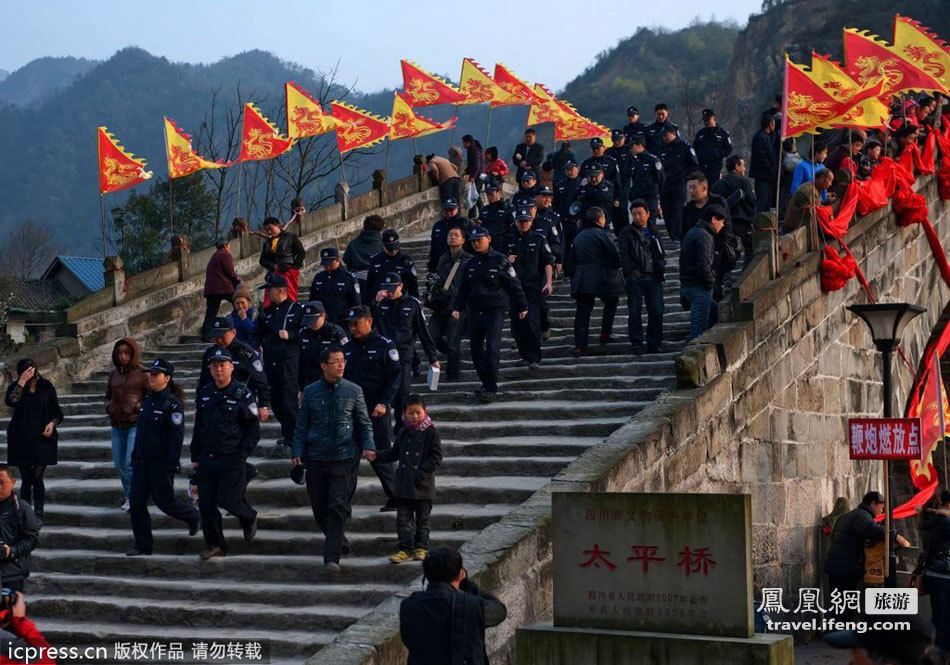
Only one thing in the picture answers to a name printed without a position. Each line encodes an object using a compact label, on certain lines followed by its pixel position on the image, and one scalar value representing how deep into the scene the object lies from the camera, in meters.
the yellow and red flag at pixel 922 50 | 17.92
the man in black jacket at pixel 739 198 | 16.53
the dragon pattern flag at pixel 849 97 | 14.75
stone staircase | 9.91
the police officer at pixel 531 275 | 14.34
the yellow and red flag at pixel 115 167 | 18.46
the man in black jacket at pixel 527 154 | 22.95
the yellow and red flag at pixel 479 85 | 23.33
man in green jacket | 10.17
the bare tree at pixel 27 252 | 65.44
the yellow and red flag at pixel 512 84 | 23.55
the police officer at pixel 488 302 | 13.39
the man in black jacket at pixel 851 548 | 12.60
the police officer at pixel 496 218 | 16.31
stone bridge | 9.73
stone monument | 6.51
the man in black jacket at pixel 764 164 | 19.28
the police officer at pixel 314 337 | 12.21
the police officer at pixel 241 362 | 12.00
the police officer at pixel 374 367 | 11.45
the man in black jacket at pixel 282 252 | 17.23
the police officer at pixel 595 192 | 17.59
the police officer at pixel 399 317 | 13.15
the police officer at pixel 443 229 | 16.22
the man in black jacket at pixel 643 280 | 14.28
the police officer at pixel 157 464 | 11.07
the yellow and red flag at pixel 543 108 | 24.05
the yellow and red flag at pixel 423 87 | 23.62
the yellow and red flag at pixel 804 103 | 14.79
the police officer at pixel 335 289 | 14.23
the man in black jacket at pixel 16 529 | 9.20
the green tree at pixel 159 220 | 40.75
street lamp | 12.66
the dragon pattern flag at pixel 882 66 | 16.56
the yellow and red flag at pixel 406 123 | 23.61
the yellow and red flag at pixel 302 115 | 20.83
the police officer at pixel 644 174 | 18.55
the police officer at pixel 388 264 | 14.88
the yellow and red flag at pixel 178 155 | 19.58
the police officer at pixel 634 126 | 20.23
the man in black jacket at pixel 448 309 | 14.50
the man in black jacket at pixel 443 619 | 6.78
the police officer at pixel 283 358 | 12.66
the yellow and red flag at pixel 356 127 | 22.02
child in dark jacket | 10.02
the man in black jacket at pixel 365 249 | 16.61
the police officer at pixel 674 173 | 19.16
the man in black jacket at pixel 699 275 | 14.02
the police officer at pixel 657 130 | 19.72
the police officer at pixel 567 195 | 18.70
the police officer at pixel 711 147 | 20.19
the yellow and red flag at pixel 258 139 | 20.64
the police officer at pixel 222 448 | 10.71
